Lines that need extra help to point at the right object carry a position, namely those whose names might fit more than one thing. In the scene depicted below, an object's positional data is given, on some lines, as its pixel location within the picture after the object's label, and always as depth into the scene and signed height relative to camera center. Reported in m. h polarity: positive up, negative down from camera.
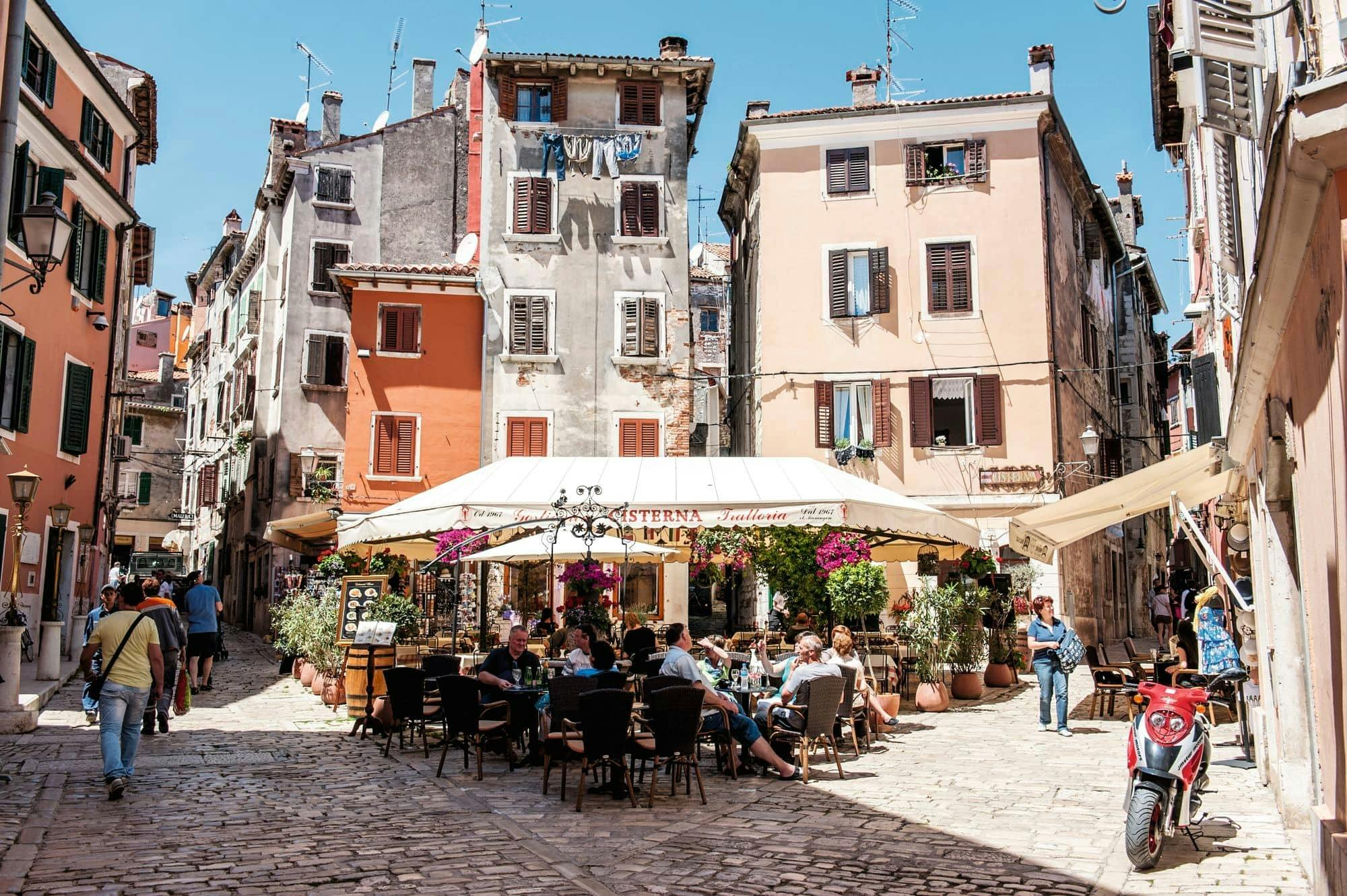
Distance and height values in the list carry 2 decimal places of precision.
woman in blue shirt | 13.10 -0.70
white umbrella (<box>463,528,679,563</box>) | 16.27 +0.54
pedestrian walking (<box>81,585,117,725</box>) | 14.19 -0.39
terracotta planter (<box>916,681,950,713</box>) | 15.12 -1.30
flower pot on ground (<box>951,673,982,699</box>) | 16.28 -1.23
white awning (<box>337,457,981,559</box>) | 13.48 +1.00
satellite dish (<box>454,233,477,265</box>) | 30.52 +8.45
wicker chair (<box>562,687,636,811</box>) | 9.02 -1.00
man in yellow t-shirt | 9.41 -0.78
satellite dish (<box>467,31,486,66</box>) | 31.19 +13.78
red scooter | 7.13 -1.03
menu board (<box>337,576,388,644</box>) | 15.62 -0.16
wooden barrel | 13.98 -1.02
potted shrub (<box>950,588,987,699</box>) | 15.67 -0.67
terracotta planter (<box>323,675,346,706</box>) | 16.06 -1.39
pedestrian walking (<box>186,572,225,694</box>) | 16.48 -0.56
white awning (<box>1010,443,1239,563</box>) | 12.18 +1.02
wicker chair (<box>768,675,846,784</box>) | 10.55 -1.05
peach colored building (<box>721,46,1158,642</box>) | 25.80 +6.33
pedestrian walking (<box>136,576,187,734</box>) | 12.55 -0.61
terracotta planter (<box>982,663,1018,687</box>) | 18.00 -1.19
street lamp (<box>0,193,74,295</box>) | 9.75 +2.81
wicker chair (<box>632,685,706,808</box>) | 9.26 -1.00
